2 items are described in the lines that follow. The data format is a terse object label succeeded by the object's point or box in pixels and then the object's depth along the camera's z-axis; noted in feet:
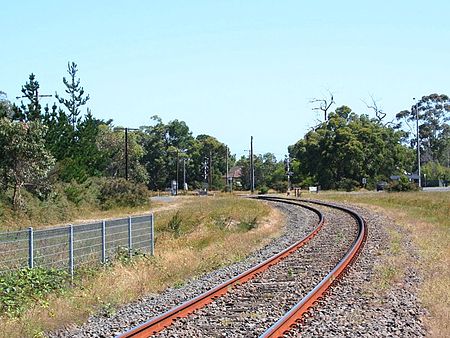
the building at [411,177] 321.30
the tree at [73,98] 263.29
